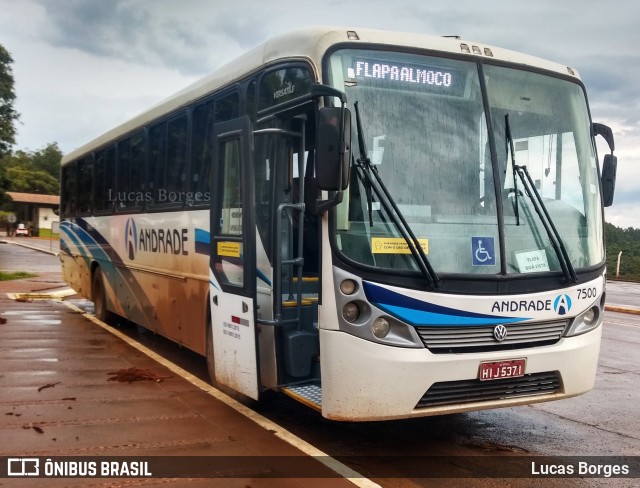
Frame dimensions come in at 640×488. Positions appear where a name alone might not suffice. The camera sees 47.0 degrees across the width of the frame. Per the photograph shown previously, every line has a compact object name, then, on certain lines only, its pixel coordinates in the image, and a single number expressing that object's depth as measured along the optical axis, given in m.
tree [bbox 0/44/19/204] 42.42
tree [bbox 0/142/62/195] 103.29
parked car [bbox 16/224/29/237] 77.26
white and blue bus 5.31
